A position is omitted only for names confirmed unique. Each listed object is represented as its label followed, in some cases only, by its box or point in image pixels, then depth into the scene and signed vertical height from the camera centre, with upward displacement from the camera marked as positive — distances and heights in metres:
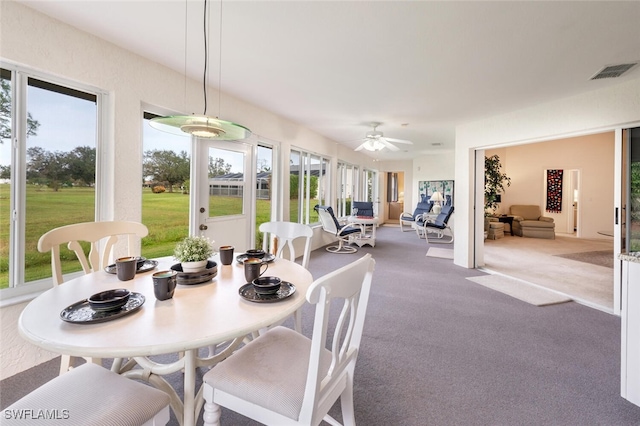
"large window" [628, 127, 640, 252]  2.86 +0.24
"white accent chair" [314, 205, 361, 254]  5.77 -0.36
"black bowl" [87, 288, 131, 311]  1.02 -0.35
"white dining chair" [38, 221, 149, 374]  1.54 -0.18
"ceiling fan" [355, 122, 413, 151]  4.73 +1.20
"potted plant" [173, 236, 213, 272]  1.48 -0.24
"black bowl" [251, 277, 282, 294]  1.21 -0.34
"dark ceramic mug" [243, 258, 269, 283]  1.40 -0.30
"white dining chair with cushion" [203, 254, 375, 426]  0.94 -0.66
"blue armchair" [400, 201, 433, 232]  8.38 -0.01
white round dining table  0.87 -0.40
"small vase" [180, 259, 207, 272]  1.48 -0.30
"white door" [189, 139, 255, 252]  3.25 +0.22
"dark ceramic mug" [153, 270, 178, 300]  1.15 -0.32
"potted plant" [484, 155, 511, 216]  6.60 +0.79
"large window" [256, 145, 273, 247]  4.31 +0.40
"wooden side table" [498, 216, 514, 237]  8.05 -0.21
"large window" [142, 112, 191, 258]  3.21 +0.39
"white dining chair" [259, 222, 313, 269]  2.23 -0.18
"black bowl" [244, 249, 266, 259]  1.83 -0.29
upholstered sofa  7.47 -0.27
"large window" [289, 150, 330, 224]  5.35 +0.56
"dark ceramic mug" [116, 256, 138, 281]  1.37 -0.30
